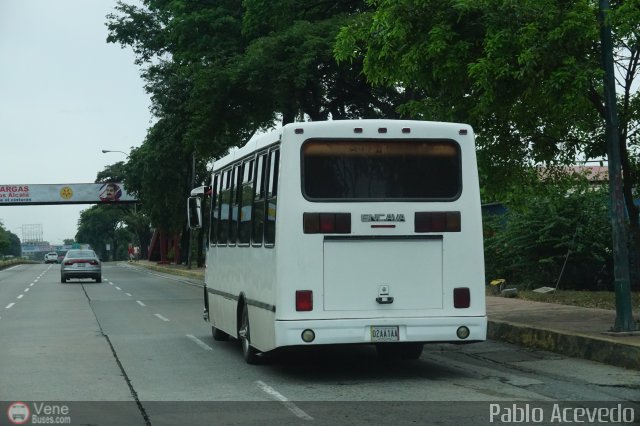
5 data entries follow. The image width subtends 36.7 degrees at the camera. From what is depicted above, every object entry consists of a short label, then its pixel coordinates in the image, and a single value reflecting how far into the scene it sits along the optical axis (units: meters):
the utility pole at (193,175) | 52.87
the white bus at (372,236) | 10.43
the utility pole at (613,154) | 13.18
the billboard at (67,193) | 89.75
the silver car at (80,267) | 41.47
